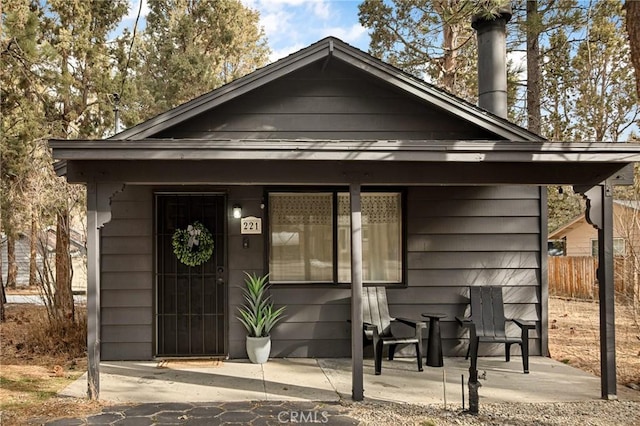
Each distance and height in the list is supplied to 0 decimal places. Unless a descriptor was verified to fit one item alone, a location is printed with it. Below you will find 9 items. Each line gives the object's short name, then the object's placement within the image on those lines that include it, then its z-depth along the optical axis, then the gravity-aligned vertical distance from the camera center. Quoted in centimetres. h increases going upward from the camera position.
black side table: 593 -126
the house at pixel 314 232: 610 +3
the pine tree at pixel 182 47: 1350 +520
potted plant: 605 -100
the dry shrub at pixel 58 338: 659 -130
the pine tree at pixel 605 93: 1483 +423
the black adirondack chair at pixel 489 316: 591 -99
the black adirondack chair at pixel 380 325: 548 -101
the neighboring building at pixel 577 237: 1823 -19
